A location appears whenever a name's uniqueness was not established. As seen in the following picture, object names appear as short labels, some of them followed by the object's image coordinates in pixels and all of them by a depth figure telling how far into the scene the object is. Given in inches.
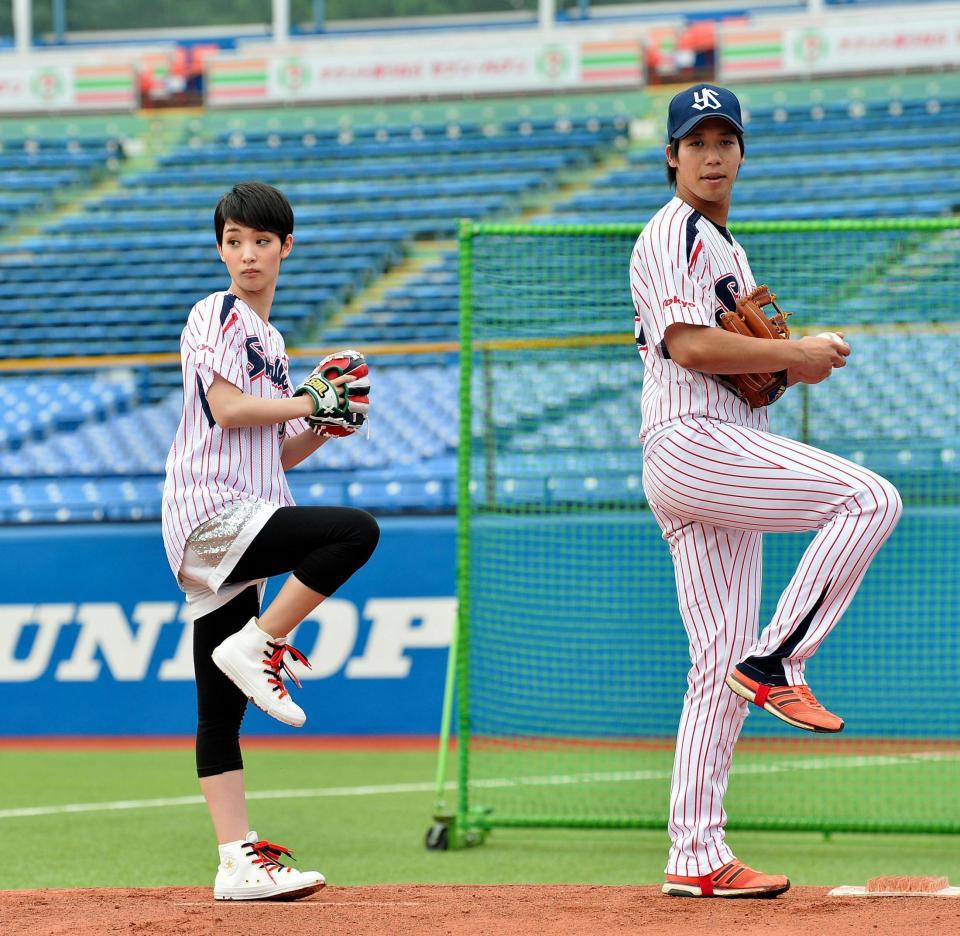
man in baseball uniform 283.9
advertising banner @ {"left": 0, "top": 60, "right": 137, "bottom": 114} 1721.2
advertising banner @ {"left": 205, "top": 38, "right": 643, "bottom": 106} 1603.1
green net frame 506.9
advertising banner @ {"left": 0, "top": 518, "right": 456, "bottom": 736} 647.1
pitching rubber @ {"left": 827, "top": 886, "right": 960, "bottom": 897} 297.9
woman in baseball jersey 296.7
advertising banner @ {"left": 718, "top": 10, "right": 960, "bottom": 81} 1514.5
